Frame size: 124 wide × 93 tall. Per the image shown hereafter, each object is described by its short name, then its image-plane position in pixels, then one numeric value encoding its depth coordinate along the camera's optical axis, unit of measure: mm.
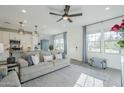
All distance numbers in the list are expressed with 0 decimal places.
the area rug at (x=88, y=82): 2670
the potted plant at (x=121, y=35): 796
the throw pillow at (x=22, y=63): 2940
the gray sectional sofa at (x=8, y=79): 1451
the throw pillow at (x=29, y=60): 3256
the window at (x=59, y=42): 9645
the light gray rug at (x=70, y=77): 2766
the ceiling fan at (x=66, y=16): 3359
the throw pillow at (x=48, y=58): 4084
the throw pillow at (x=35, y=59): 3436
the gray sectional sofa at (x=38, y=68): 2920
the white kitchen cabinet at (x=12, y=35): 7312
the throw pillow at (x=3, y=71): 2060
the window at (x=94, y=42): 5590
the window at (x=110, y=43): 4791
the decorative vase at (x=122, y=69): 858
